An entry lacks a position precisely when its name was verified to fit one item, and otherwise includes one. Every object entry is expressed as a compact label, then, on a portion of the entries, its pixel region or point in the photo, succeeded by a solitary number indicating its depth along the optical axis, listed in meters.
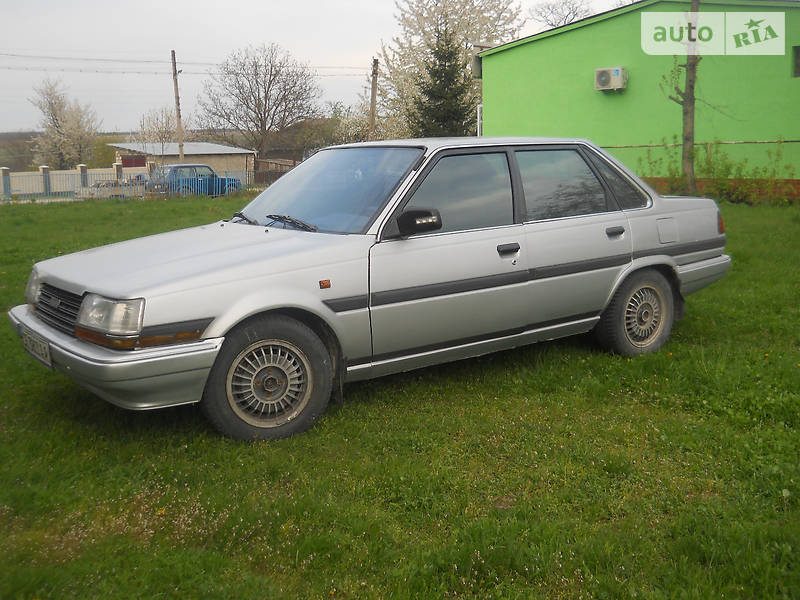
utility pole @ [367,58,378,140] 37.72
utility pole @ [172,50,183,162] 42.38
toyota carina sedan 3.98
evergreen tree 27.28
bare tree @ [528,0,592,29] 52.03
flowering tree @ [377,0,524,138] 39.53
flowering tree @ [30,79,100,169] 62.41
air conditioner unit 20.36
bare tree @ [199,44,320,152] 55.94
